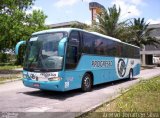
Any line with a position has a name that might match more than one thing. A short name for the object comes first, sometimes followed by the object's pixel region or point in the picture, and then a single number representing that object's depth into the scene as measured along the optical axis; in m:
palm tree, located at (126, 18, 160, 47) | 24.76
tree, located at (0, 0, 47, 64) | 14.58
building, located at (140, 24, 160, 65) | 36.24
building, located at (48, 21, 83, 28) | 38.44
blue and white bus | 6.32
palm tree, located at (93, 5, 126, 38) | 20.21
